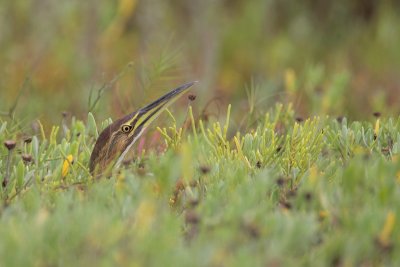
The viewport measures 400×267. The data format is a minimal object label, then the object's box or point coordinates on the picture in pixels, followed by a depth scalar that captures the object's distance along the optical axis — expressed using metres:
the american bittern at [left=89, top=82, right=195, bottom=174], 9.09
